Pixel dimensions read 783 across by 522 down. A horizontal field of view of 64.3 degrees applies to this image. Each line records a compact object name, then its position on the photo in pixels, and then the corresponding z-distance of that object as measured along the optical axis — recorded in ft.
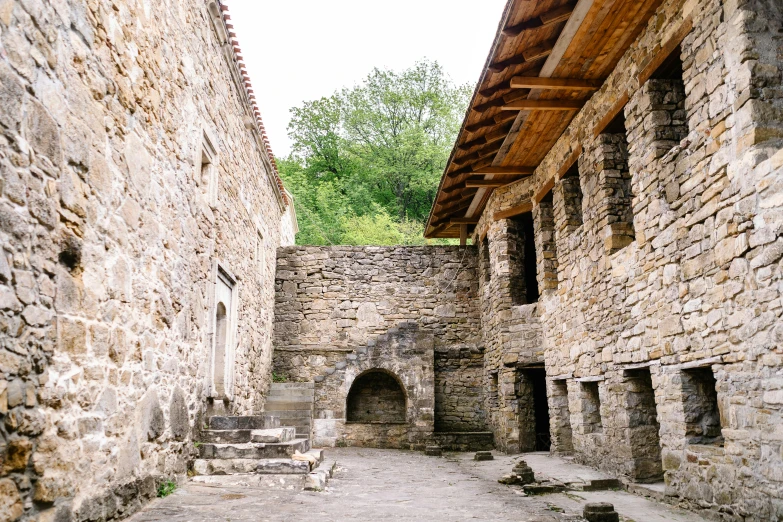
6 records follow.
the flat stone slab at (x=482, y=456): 35.01
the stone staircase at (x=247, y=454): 22.34
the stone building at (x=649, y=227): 16.63
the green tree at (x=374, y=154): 84.89
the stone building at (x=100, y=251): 10.53
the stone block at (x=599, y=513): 17.66
